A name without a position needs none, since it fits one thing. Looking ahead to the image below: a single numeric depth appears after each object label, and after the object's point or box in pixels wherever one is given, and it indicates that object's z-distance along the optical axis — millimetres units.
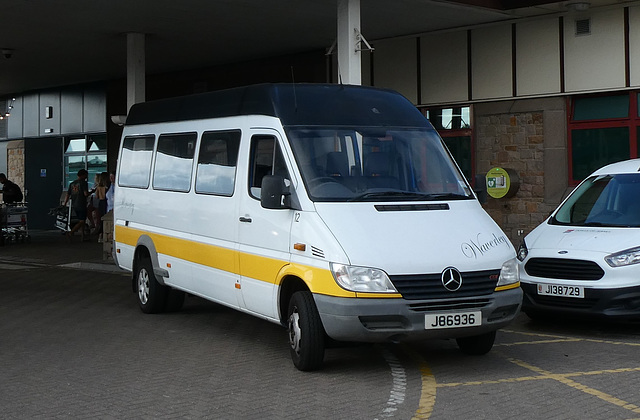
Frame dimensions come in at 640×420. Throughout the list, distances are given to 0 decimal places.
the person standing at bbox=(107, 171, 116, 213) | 20911
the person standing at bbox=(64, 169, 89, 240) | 23078
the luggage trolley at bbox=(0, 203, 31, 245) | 22875
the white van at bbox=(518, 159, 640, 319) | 9086
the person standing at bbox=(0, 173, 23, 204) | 23891
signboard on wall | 16891
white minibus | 7254
